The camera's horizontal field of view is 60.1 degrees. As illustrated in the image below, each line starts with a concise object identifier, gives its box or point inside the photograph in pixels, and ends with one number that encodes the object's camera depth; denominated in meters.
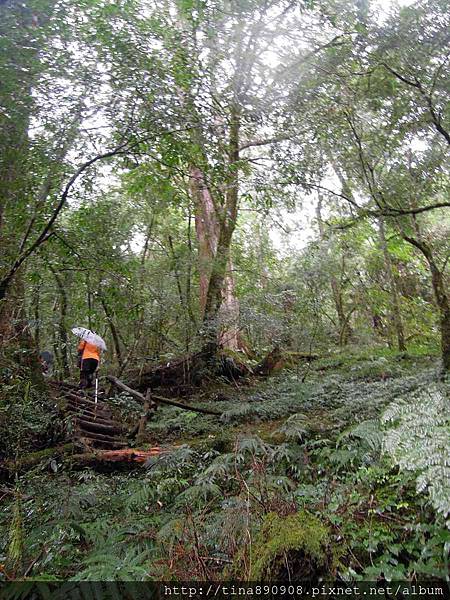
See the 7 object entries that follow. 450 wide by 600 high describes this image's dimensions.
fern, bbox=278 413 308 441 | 4.71
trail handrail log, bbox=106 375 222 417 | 7.62
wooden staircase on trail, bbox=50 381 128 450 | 6.16
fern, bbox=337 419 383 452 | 3.75
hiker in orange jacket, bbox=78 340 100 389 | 8.62
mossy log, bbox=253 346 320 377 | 11.45
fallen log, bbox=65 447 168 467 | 5.54
